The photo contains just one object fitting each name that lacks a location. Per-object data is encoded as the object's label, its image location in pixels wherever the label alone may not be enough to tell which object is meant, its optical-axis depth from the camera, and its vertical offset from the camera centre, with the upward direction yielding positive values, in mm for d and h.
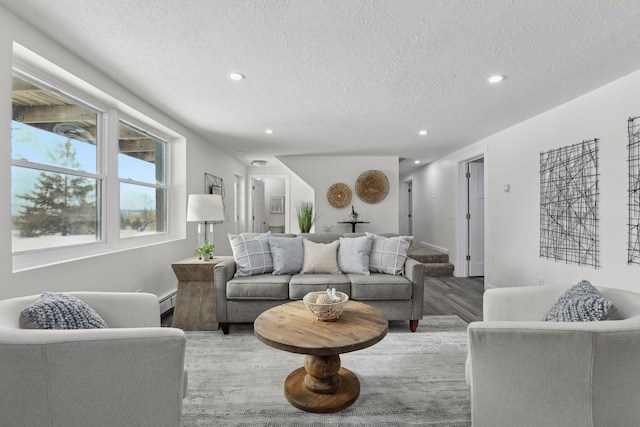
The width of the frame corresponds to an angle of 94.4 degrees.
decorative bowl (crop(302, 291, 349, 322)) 1785 -585
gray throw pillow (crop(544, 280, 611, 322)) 1254 -414
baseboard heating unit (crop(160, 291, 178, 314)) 3220 -1000
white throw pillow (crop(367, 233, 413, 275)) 2980 -436
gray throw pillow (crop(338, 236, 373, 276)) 2998 -433
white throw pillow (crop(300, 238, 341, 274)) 3023 -475
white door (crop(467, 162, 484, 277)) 5168 -93
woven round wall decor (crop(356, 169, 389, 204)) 5777 +523
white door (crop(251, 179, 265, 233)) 7363 +208
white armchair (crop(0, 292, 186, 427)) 983 -569
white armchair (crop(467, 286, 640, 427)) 1088 -610
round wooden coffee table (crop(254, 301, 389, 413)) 1527 -670
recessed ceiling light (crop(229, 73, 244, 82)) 2322 +1087
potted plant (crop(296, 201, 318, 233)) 5516 -135
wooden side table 2844 -825
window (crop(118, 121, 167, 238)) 2883 +327
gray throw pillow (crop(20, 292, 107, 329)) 1189 -423
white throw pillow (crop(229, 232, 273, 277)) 2924 -431
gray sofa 2713 -737
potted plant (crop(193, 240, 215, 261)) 3084 -407
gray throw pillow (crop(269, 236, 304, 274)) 2996 -432
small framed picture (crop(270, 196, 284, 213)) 8547 +254
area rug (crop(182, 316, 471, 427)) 1600 -1107
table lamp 3174 +52
